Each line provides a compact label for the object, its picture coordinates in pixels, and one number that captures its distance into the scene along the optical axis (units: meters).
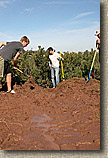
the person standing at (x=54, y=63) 7.71
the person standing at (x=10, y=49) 5.98
